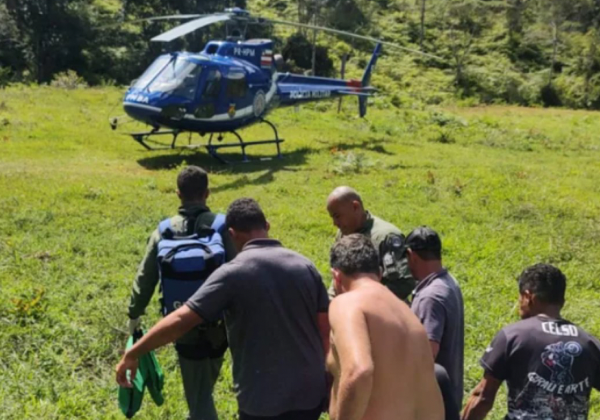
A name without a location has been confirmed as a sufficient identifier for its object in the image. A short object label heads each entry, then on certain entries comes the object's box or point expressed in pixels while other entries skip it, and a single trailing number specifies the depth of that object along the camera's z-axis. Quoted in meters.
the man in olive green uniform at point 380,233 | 3.94
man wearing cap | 3.25
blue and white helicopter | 13.23
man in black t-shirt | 2.89
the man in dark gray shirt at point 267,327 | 2.98
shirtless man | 2.25
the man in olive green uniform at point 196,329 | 3.67
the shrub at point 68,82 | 24.20
